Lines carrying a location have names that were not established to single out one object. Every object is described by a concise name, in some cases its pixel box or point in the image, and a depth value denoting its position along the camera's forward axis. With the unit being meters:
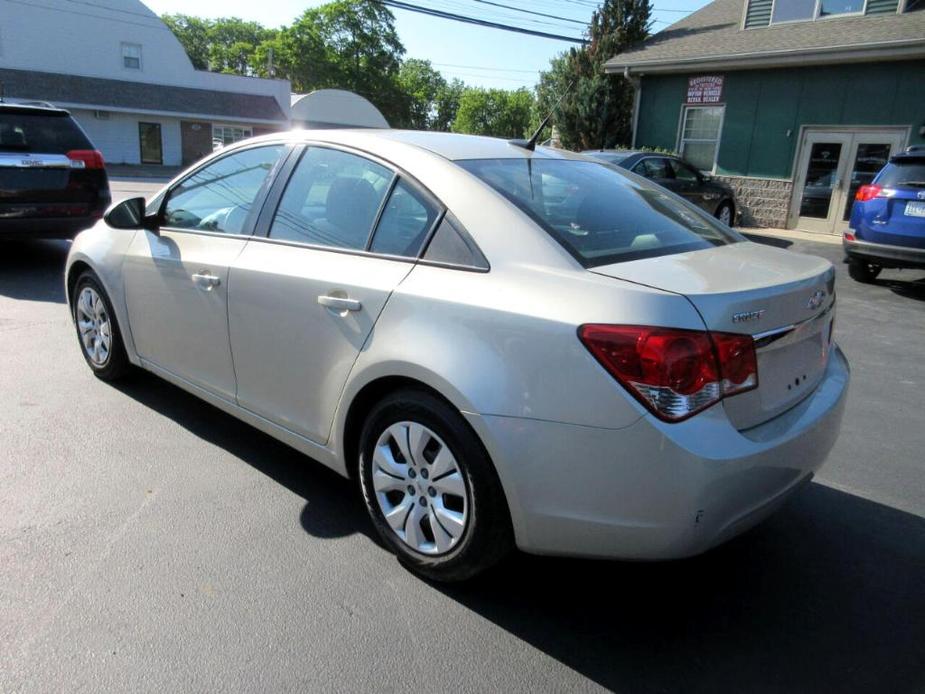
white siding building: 34.53
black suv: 7.27
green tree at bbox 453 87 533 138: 93.75
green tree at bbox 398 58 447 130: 73.56
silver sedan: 2.04
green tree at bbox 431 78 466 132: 97.56
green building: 13.40
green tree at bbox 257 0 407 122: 66.06
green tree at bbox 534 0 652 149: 19.81
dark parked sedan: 11.33
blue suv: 7.90
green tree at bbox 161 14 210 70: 84.00
